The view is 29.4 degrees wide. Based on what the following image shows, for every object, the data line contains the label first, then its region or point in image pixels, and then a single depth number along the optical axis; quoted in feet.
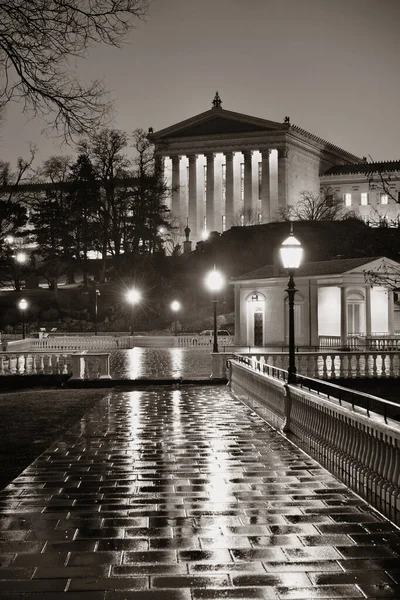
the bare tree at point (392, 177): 373.81
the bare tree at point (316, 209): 336.70
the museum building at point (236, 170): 362.94
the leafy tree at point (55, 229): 260.62
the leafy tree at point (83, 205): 248.32
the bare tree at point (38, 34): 37.09
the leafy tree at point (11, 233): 174.91
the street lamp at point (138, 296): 219.51
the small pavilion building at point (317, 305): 136.98
